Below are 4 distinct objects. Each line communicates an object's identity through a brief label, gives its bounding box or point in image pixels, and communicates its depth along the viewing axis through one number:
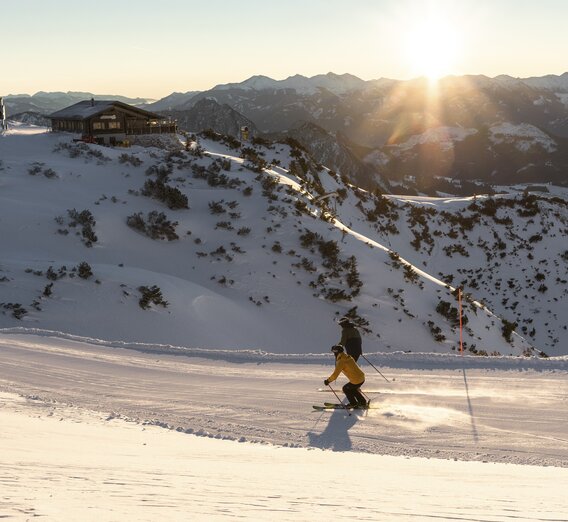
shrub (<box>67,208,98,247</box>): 29.22
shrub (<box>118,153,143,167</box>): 40.19
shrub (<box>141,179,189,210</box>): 34.25
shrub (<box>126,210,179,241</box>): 31.20
